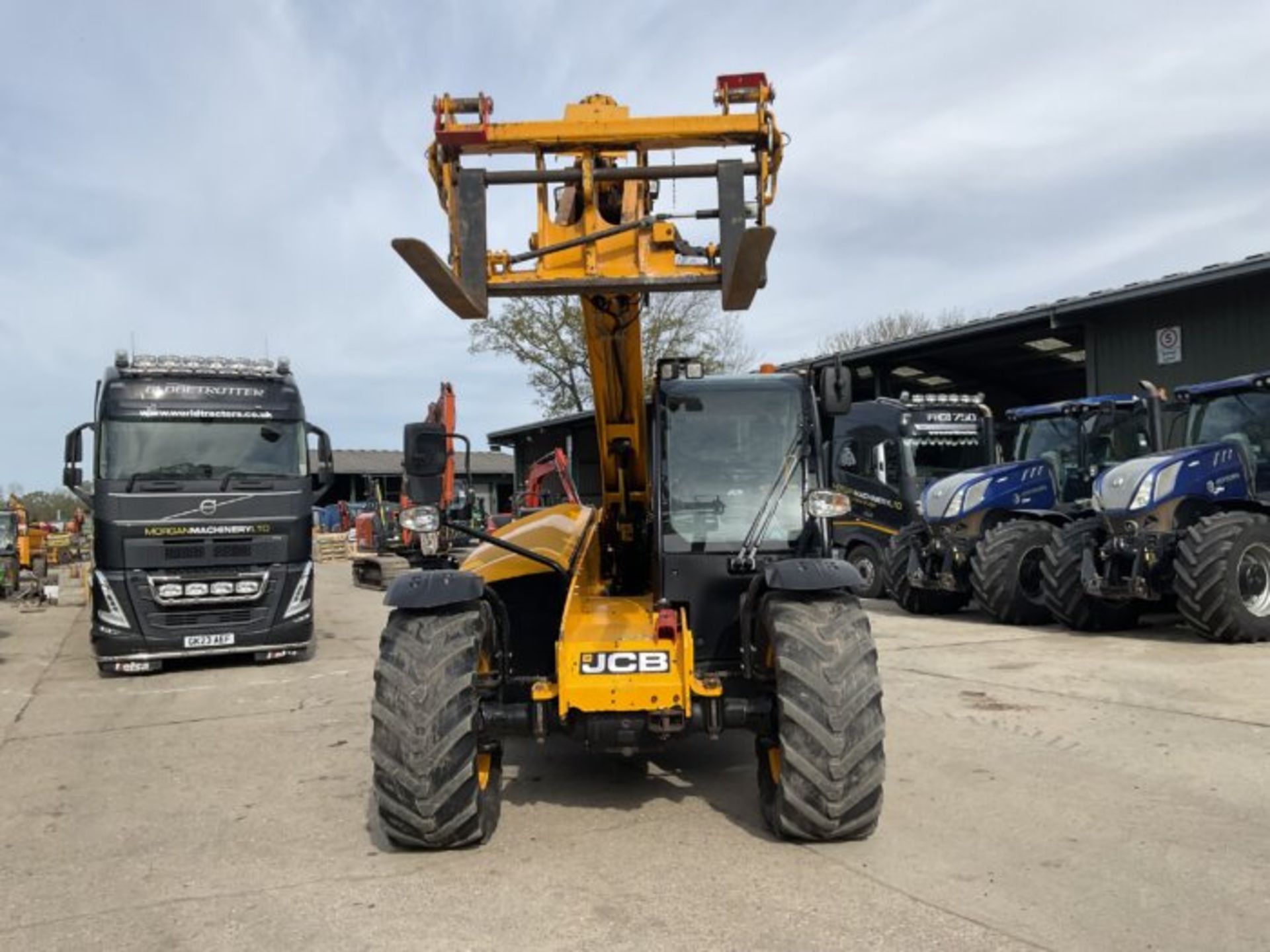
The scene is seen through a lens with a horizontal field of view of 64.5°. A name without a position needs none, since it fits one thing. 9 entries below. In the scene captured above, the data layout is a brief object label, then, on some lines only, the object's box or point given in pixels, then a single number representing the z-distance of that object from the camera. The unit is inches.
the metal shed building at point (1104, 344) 563.2
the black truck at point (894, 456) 603.8
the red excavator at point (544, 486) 561.3
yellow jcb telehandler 171.0
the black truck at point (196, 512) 405.1
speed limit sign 612.1
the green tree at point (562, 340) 1380.4
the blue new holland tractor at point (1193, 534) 374.3
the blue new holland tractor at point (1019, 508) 478.0
